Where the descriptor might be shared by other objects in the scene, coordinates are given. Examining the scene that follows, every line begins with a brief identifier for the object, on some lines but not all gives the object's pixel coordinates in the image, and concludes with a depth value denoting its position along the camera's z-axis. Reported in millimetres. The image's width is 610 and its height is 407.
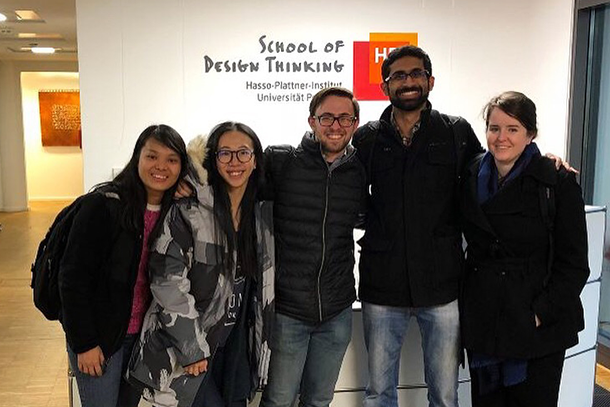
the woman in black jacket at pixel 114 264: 1750
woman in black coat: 1921
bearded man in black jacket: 2068
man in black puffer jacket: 1996
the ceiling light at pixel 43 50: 9648
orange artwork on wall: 12531
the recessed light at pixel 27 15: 6657
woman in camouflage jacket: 1795
